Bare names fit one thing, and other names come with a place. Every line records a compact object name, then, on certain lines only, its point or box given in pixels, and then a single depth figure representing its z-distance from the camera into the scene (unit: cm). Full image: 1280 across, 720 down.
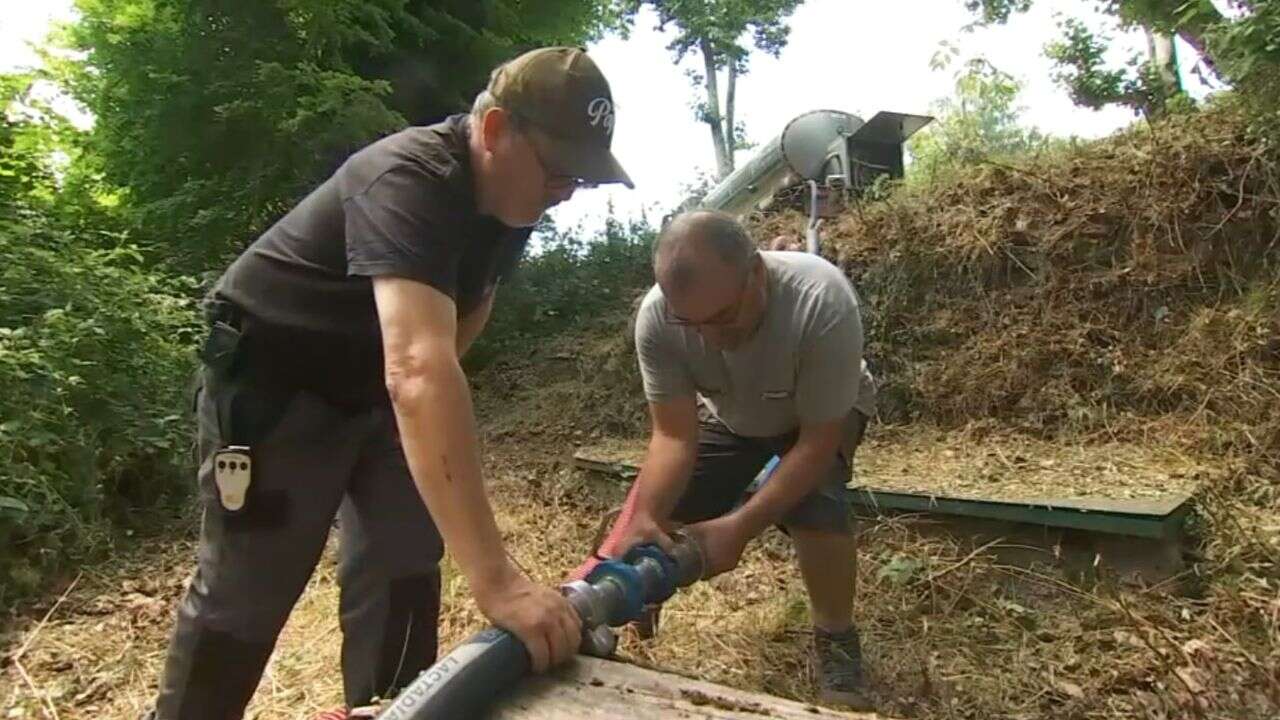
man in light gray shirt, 232
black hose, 126
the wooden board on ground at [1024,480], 317
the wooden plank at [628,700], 136
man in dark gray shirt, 144
